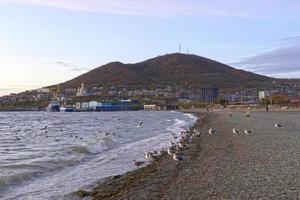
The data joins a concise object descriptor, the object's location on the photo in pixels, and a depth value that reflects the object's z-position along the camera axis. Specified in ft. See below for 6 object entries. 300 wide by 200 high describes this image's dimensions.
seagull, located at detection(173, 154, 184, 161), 49.08
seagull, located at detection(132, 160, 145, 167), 49.39
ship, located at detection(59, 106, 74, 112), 484.80
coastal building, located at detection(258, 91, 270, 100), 422.30
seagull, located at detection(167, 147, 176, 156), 55.21
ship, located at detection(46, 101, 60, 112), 488.11
